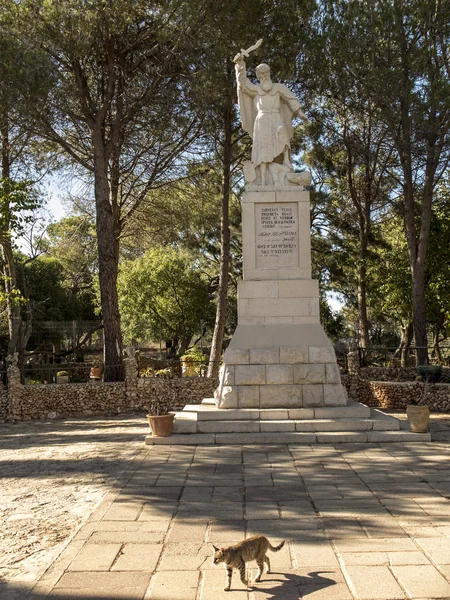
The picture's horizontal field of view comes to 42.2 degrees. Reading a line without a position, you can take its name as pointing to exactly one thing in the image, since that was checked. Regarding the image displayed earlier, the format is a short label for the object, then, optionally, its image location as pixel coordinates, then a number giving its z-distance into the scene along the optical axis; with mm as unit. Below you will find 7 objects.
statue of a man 9820
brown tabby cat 3441
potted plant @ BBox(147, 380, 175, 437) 8148
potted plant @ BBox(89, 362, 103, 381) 17250
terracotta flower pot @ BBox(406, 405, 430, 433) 8133
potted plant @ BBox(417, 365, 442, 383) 12555
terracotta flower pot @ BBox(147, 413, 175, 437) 8148
